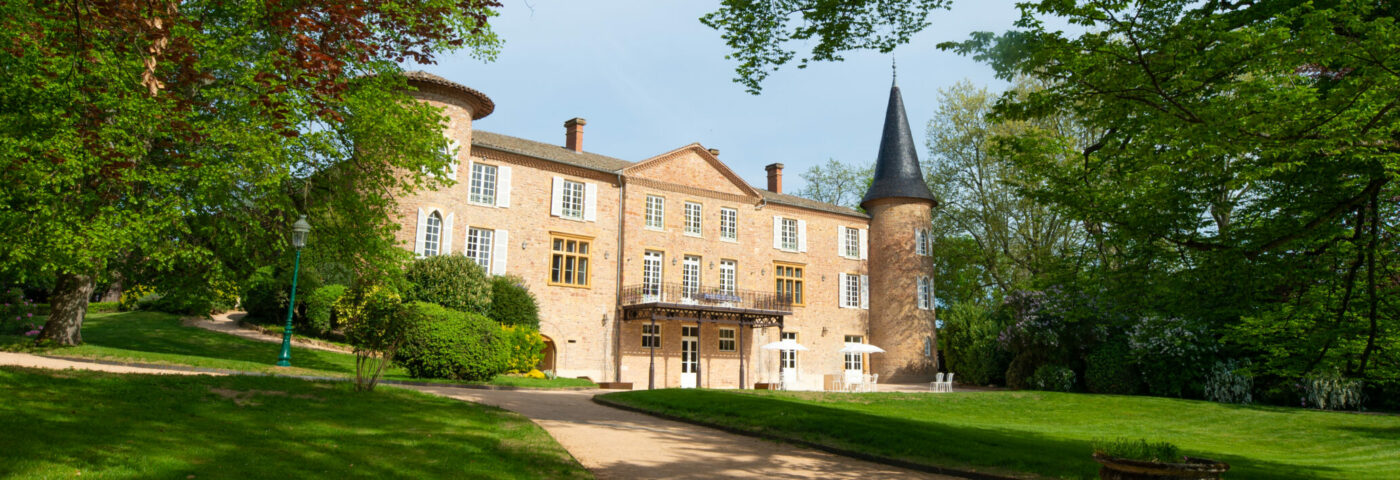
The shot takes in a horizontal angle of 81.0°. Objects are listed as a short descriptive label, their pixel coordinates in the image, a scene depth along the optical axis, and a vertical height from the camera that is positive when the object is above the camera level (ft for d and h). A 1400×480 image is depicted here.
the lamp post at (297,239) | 50.52 +6.99
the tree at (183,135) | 24.08 +9.52
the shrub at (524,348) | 68.62 +0.86
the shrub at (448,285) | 70.49 +6.18
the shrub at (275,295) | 73.30 +5.63
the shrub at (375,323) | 40.10 +2.05
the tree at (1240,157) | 21.43 +6.76
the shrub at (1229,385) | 71.87 -1.24
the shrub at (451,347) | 54.24 +0.68
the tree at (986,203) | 101.91 +21.52
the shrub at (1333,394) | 66.23 -1.73
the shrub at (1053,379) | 83.30 -1.15
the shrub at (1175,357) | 75.31 +1.22
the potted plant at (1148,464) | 18.85 -2.19
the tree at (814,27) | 24.32 +9.99
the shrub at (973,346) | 98.17 +2.45
